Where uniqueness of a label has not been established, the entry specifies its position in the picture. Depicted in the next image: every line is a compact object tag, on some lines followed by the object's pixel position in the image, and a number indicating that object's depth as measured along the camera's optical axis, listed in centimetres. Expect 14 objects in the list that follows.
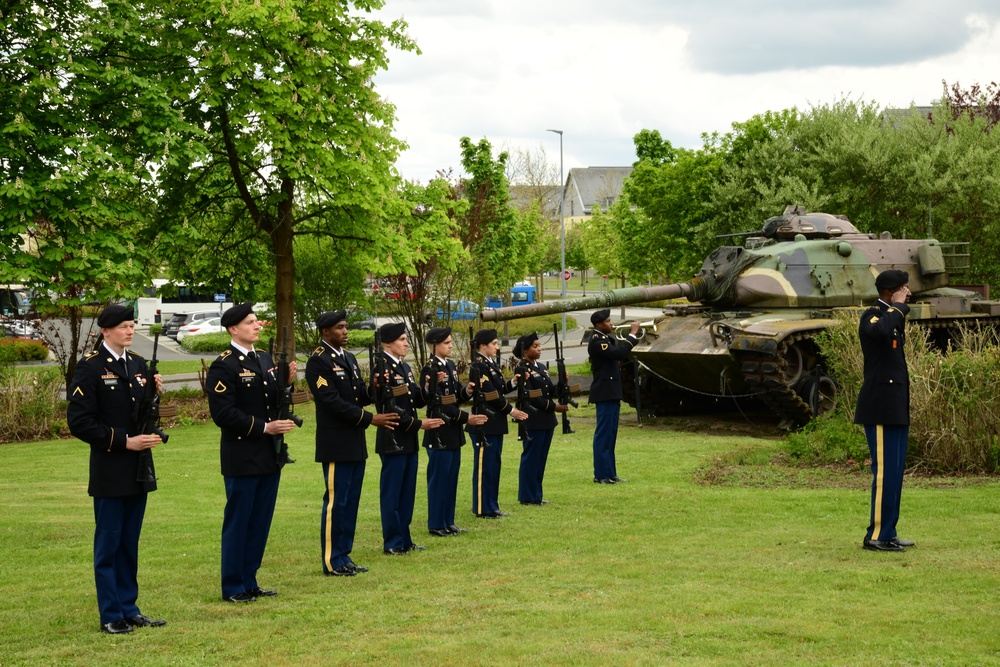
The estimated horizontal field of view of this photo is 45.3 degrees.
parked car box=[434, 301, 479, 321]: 3172
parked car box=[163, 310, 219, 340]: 5509
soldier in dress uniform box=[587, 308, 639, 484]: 1442
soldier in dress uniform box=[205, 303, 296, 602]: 821
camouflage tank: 1853
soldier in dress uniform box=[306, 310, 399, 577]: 923
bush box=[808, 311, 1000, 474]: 1359
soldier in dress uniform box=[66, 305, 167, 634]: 748
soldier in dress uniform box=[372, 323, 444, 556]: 1007
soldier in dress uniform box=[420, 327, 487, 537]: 1097
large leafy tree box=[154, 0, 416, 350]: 2231
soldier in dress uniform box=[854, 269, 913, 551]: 942
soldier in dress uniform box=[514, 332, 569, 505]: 1286
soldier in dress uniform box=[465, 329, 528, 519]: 1198
